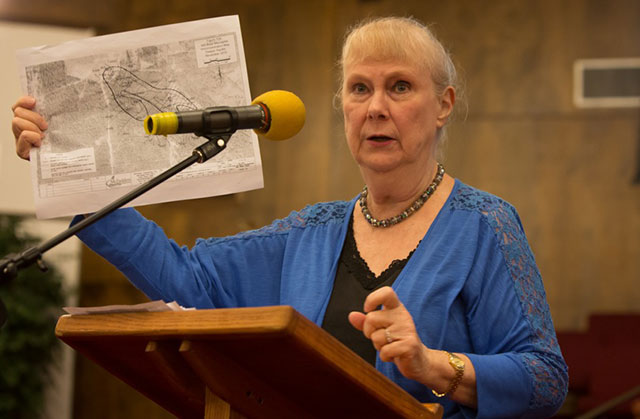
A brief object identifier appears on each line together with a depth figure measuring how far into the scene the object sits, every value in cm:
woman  339
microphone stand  318
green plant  725
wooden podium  311
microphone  323
